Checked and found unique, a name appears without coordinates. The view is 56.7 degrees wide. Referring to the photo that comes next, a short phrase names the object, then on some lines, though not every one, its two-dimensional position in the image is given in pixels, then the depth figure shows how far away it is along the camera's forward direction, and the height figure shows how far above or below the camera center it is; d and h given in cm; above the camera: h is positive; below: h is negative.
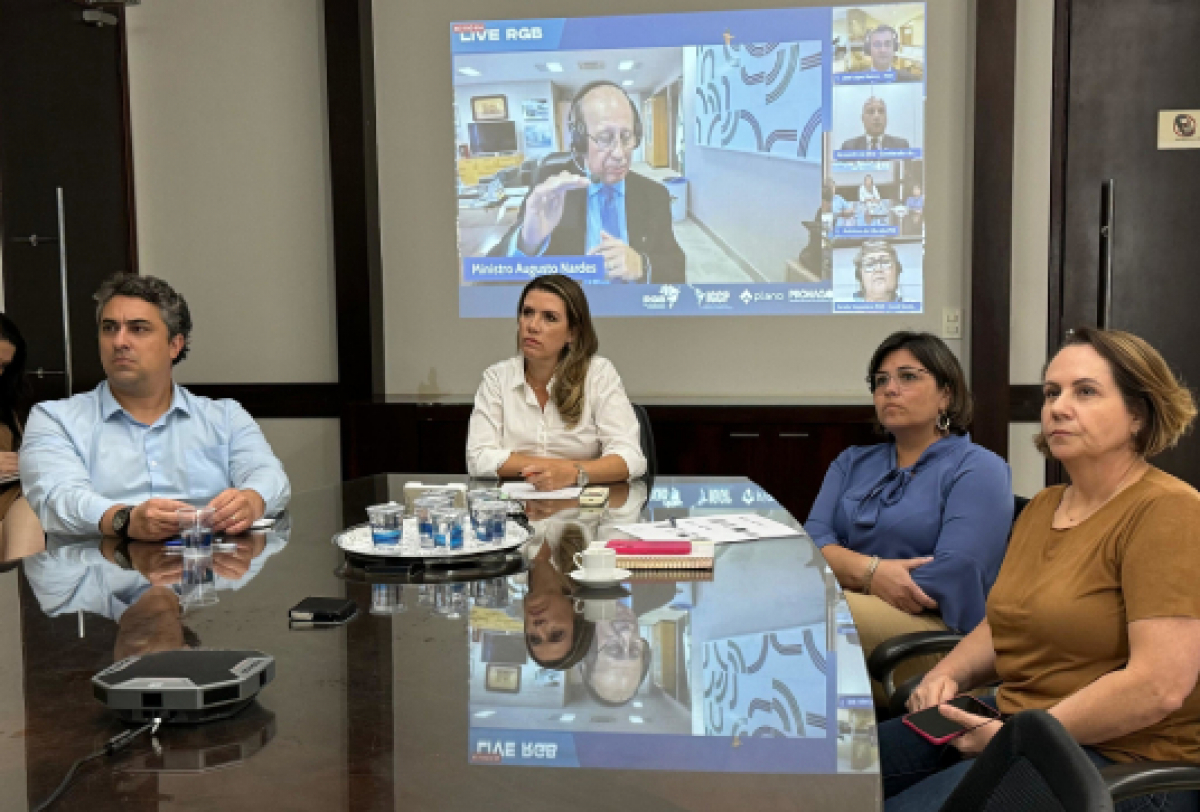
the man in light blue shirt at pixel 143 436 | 261 -35
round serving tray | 211 -49
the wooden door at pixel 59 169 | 466 +56
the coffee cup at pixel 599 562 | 191 -47
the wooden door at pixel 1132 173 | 459 +46
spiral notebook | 206 -50
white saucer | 190 -49
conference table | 109 -49
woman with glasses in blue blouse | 256 -55
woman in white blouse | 356 -35
